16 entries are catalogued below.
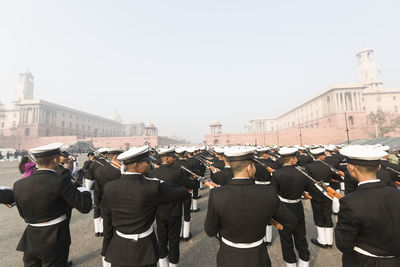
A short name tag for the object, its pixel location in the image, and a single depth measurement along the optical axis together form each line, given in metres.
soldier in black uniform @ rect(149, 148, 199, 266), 3.33
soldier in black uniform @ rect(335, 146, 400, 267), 1.68
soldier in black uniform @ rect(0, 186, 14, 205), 2.30
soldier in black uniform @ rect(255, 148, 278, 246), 4.55
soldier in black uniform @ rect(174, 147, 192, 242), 4.78
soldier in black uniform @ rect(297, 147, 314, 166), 7.42
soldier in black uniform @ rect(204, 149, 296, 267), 1.86
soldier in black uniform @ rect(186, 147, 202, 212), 6.40
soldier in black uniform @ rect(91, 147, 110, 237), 5.01
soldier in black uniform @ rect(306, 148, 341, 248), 4.30
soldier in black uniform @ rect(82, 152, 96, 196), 5.65
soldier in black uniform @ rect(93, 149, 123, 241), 4.20
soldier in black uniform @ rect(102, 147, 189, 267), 2.09
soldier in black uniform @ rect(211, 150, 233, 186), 4.11
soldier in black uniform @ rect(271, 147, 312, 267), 3.20
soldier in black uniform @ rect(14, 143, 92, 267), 2.22
